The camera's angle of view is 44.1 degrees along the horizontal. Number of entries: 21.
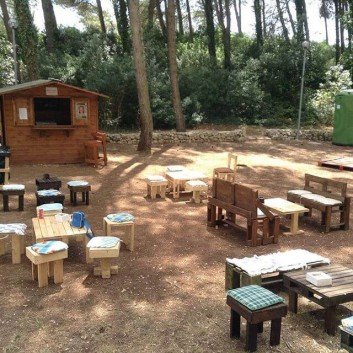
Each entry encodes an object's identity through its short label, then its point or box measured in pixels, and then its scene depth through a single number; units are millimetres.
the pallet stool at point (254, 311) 3812
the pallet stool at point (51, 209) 6621
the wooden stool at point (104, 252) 5215
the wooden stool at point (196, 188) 9062
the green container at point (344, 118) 17484
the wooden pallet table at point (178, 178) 9594
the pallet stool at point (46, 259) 5020
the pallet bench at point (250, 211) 6655
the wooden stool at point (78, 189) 8710
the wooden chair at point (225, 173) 10273
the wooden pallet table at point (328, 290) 4122
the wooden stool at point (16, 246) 5812
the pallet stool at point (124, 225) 6285
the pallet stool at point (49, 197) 7859
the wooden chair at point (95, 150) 12922
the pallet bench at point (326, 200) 7391
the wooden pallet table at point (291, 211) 7191
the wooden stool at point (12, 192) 8211
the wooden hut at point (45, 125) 12633
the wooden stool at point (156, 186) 9399
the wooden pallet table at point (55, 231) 5609
